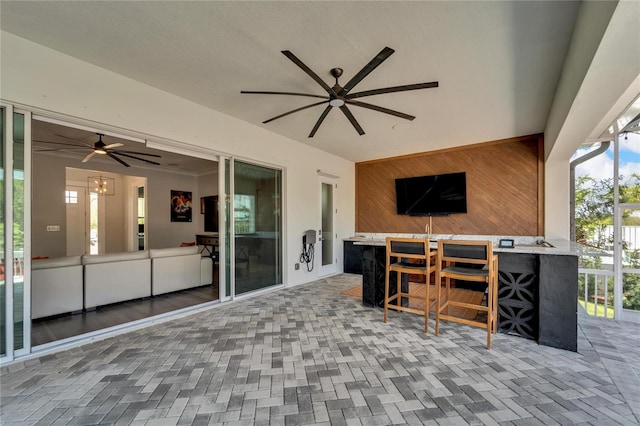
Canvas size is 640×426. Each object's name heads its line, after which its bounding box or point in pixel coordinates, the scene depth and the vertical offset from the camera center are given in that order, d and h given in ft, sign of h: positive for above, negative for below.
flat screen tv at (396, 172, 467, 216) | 17.72 +1.31
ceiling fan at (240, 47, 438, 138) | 6.63 +3.72
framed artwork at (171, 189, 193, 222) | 24.26 +0.57
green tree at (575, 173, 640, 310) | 11.89 -0.15
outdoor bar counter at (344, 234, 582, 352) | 8.36 -2.62
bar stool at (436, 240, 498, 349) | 8.73 -1.95
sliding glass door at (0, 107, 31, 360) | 7.36 -0.62
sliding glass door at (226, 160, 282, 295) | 13.19 -0.72
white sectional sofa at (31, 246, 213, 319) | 10.62 -3.05
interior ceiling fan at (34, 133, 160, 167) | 13.62 +3.42
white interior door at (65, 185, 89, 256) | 21.36 -0.60
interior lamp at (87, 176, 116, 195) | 21.76 +2.28
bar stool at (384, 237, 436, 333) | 9.69 -1.63
